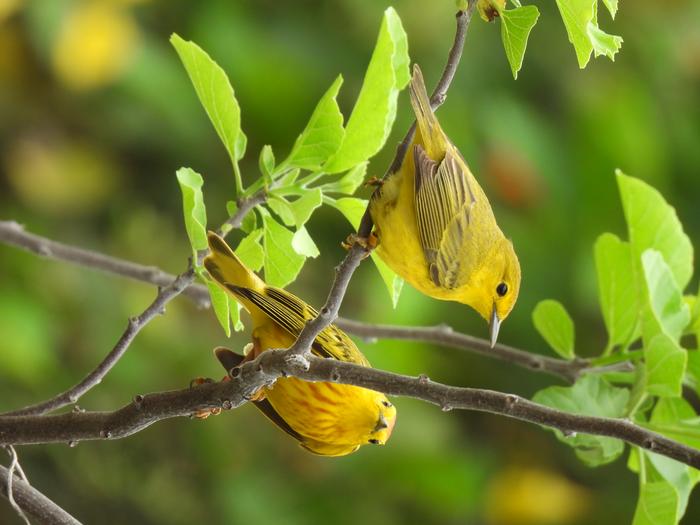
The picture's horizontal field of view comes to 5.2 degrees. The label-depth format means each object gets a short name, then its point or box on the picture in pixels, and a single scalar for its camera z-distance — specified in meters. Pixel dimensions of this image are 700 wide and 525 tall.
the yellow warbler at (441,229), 3.09
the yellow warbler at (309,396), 3.09
